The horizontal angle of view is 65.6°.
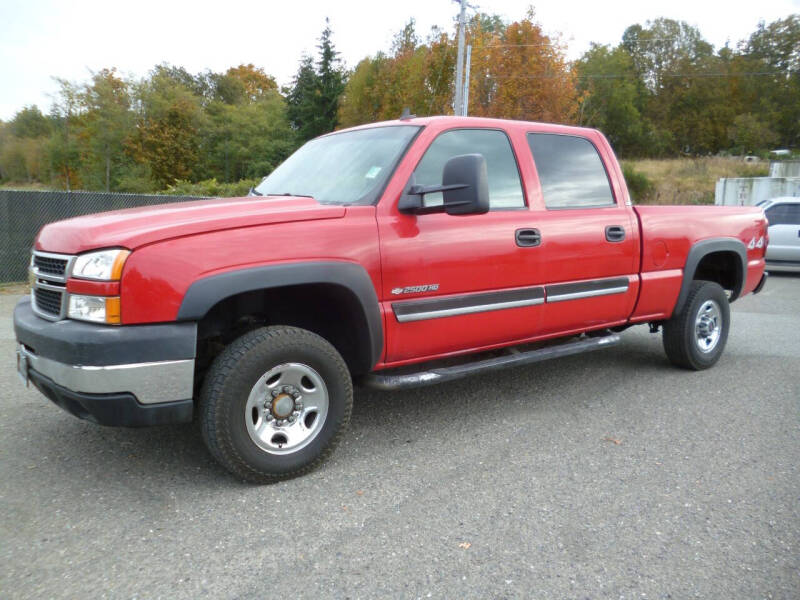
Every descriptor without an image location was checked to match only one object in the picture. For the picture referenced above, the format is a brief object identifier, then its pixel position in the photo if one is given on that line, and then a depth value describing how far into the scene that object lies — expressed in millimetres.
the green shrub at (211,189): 32509
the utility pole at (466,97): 26259
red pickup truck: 2730
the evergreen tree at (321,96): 53719
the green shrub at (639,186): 31672
